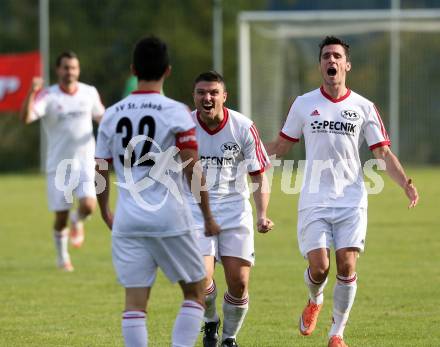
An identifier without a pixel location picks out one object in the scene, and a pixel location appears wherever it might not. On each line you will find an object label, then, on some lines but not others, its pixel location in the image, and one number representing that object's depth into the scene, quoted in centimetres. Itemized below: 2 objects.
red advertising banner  6203
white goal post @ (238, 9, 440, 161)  5941
